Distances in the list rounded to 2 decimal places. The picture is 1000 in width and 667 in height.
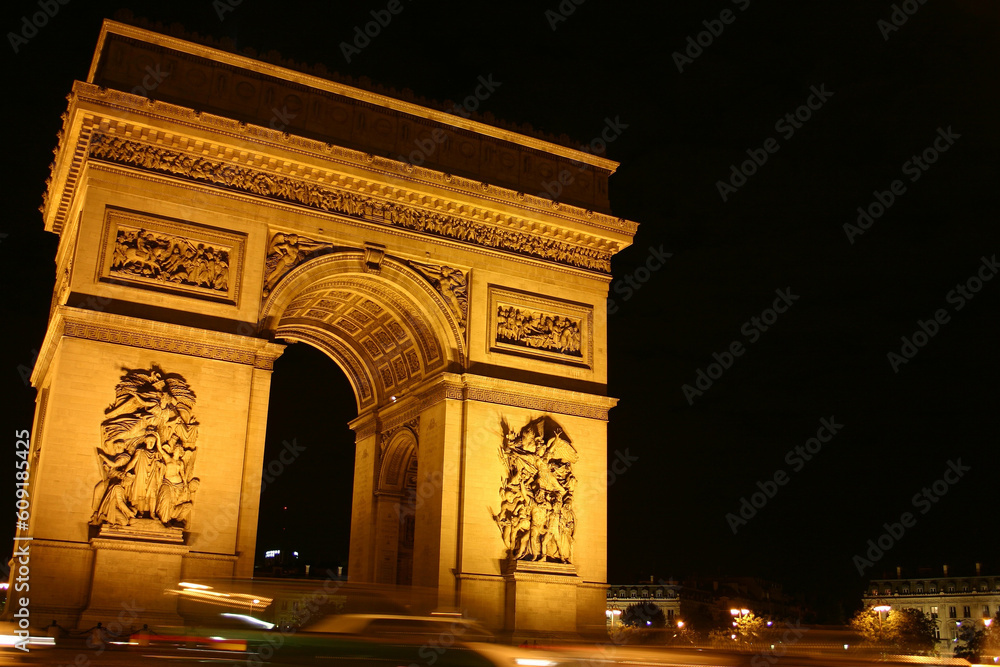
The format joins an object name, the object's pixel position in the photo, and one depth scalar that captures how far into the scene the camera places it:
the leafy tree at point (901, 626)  73.00
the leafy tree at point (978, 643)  63.31
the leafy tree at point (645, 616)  102.19
